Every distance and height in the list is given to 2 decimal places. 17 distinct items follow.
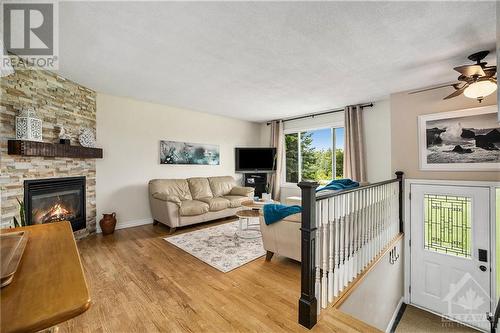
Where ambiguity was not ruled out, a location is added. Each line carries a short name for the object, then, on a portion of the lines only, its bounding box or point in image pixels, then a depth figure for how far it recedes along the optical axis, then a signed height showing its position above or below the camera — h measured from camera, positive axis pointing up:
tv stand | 6.36 -0.43
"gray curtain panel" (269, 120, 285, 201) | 6.22 +0.32
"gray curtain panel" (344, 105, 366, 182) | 4.56 +0.44
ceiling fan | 2.37 +1.01
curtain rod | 4.55 +1.33
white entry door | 2.92 -1.24
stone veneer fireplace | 2.55 +0.61
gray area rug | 2.81 -1.18
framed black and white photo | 2.91 +0.36
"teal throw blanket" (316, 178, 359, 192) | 2.54 -0.22
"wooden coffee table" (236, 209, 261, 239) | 3.66 -1.17
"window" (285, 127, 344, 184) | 5.23 +0.32
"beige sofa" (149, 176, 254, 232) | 3.98 -0.67
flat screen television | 6.20 +0.24
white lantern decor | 2.60 +0.53
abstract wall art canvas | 4.82 +0.36
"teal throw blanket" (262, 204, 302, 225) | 2.59 -0.53
